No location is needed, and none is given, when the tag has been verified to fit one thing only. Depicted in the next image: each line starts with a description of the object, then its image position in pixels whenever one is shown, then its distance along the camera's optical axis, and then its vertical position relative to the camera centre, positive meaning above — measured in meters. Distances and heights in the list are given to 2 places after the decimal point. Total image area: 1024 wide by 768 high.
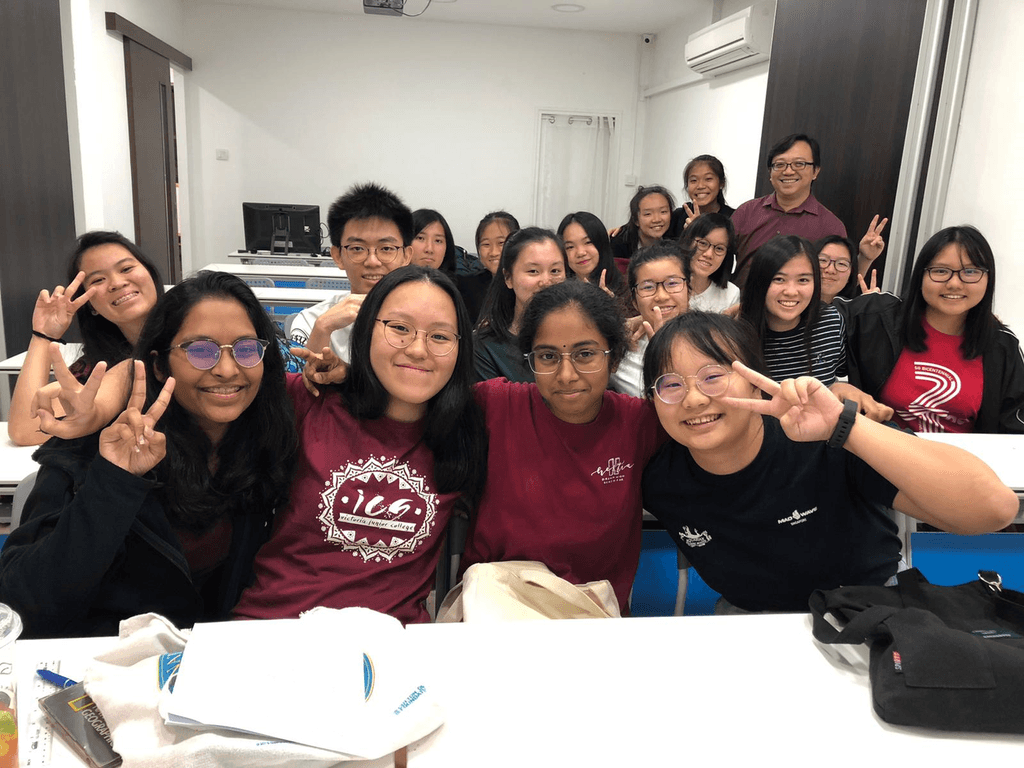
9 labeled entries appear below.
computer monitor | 7.22 -0.21
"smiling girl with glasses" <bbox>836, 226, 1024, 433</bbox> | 2.52 -0.39
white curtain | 9.36 +0.72
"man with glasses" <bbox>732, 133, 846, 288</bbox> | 3.89 +0.15
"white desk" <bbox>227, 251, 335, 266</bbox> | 6.95 -0.50
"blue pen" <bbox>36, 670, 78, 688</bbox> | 1.07 -0.70
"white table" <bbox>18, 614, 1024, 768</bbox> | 0.99 -0.70
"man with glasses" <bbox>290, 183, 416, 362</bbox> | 2.50 -0.08
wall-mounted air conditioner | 6.11 +1.61
